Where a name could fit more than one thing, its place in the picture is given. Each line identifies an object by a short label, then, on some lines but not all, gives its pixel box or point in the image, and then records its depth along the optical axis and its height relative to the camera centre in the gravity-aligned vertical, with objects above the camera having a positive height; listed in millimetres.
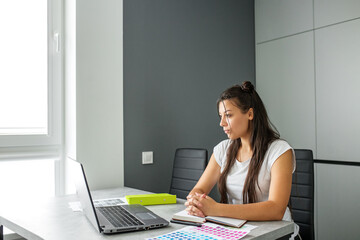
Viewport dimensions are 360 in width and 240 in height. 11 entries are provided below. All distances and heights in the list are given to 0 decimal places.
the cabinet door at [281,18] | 3113 +954
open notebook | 1381 -407
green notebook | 1823 -411
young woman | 1676 -201
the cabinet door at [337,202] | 2744 -674
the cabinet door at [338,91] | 2760 +230
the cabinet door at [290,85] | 3090 +323
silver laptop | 1312 -406
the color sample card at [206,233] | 1247 -417
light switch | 2660 -283
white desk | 1316 -429
